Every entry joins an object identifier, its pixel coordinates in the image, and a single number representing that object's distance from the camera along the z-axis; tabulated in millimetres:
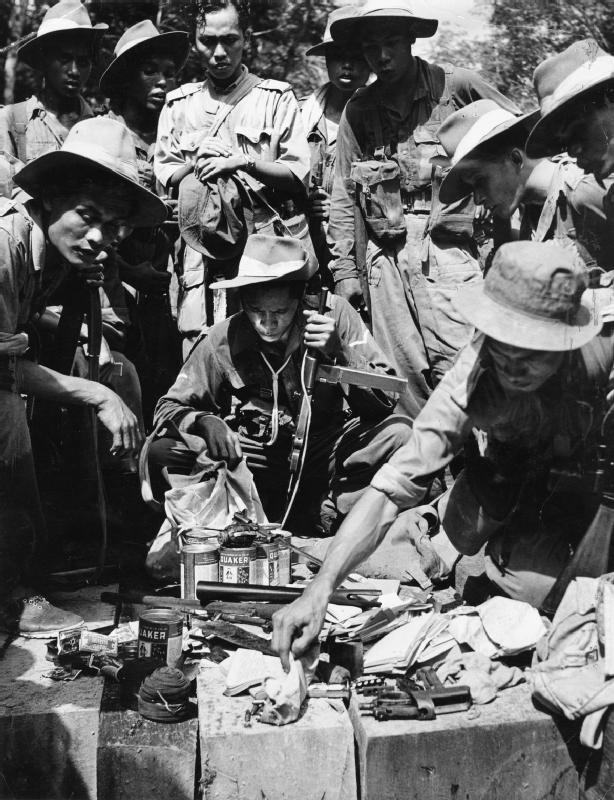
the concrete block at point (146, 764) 3021
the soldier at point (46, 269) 4023
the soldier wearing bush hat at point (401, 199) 5635
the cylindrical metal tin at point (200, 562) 3979
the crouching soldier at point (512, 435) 3199
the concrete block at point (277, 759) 3004
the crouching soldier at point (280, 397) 4773
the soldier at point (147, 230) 5879
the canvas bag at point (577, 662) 3037
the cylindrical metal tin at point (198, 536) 4104
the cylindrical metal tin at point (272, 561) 4012
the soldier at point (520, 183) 4391
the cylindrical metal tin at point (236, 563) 3943
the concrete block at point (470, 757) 3016
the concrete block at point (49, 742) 3223
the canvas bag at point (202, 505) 4359
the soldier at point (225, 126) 5602
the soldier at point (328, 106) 5910
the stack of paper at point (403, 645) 3400
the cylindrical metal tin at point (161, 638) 3375
